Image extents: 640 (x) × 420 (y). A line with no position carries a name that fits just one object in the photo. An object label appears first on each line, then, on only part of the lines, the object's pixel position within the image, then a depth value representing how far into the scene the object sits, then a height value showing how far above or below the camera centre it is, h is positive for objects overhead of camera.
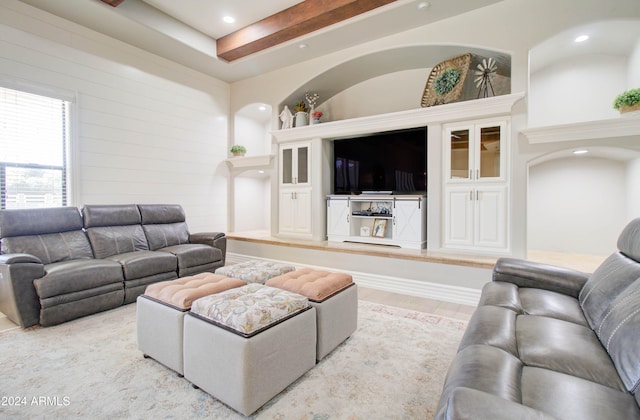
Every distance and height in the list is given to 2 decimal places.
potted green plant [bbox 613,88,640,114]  2.67 +0.90
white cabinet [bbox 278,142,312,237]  4.80 +0.23
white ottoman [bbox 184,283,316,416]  1.53 -0.76
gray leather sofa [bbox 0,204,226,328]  2.55 -0.54
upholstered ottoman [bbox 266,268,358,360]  2.06 -0.68
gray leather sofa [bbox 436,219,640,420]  0.88 -0.59
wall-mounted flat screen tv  4.03 +0.58
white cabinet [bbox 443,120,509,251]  3.36 +0.20
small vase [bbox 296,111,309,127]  4.85 +1.35
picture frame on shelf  4.36 -0.34
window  3.28 +0.63
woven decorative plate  3.64 +1.52
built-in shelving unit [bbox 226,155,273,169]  5.15 +0.75
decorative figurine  4.98 +1.41
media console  3.96 -0.22
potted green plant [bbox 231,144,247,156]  5.50 +0.98
